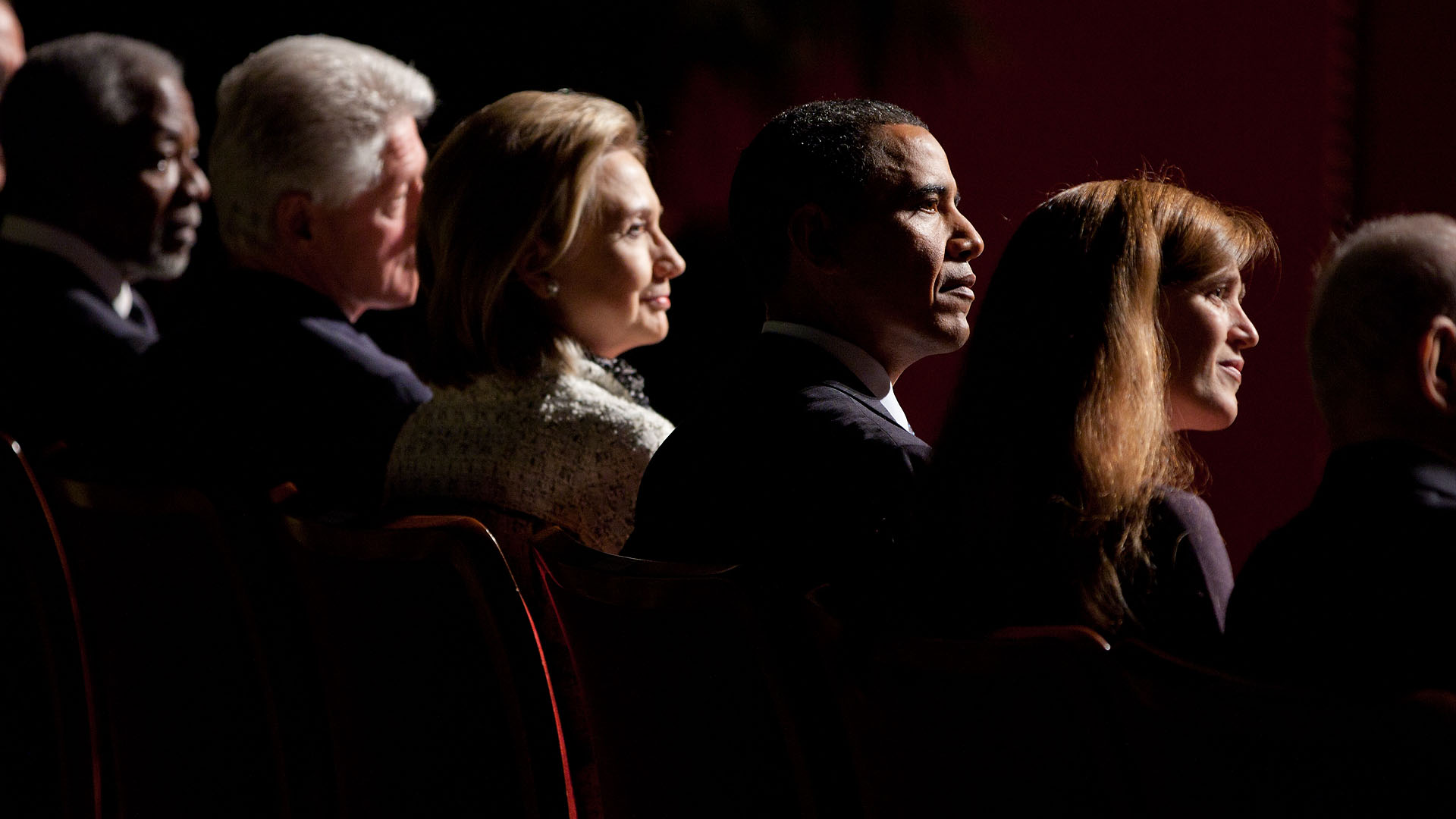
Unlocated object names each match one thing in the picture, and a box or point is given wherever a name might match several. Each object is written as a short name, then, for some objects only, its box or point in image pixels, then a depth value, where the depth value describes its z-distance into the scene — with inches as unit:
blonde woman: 333.5
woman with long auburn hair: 314.6
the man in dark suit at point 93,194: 354.9
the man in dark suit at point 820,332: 326.9
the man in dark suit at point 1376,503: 278.1
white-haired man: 341.3
